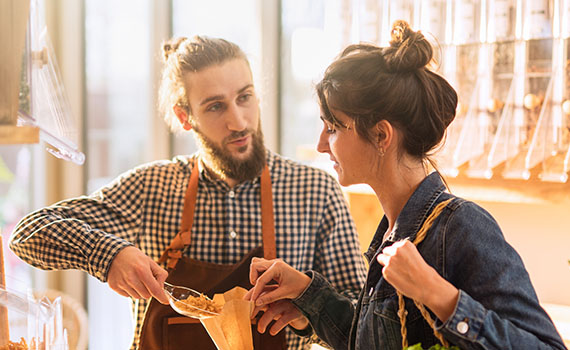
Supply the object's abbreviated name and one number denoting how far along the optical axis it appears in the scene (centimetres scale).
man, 178
